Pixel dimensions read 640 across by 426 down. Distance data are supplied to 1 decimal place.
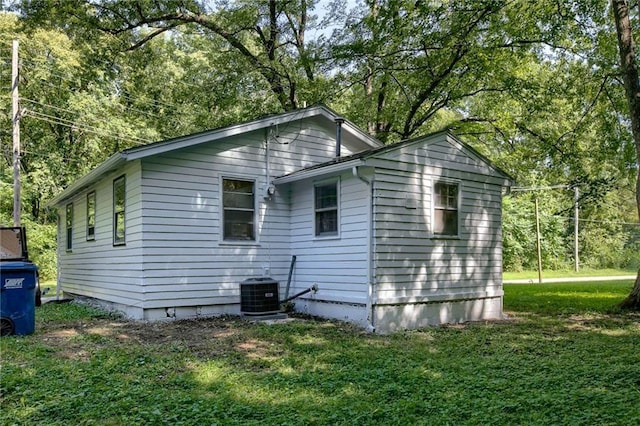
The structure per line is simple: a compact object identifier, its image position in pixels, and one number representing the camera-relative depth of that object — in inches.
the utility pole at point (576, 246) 1113.3
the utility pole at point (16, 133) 634.8
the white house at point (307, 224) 334.3
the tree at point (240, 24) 568.4
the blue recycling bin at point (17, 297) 281.3
